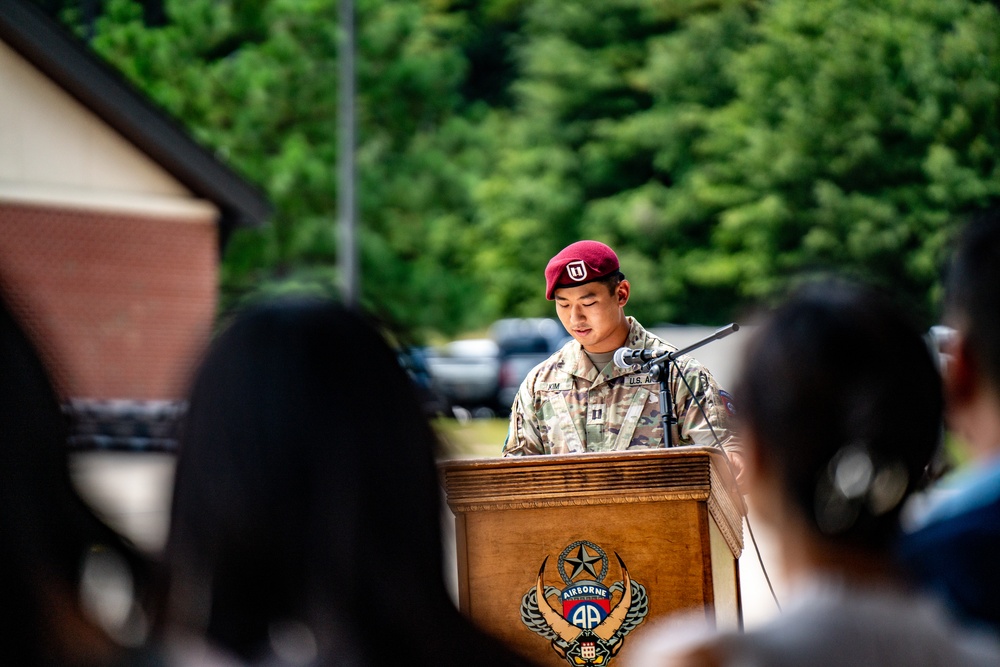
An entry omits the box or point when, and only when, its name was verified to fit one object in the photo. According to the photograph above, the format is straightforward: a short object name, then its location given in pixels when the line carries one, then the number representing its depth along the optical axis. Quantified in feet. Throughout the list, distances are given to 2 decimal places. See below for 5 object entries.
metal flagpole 131.34
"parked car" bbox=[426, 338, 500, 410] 172.24
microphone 26.94
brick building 106.63
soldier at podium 29.01
